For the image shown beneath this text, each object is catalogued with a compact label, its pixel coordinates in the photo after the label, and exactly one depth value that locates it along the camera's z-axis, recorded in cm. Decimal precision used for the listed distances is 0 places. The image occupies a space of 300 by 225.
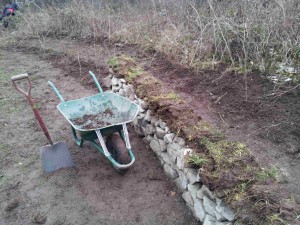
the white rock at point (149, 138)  381
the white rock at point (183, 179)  297
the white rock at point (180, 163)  297
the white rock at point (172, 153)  316
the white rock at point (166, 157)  336
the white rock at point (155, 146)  360
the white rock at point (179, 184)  308
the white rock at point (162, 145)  342
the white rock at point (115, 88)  494
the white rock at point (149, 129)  375
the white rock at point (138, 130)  410
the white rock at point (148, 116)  376
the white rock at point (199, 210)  265
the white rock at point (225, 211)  223
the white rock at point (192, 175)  270
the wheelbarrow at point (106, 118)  327
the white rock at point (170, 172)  324
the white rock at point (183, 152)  283
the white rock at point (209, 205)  246
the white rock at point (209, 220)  246
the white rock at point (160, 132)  341
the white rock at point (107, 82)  545
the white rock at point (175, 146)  308
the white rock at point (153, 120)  362
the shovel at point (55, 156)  351
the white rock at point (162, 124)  340
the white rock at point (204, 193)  248
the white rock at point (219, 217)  232
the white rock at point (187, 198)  290
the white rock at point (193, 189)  275
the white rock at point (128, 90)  440
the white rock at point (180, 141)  302
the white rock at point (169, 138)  322
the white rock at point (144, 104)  382
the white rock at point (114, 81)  497
